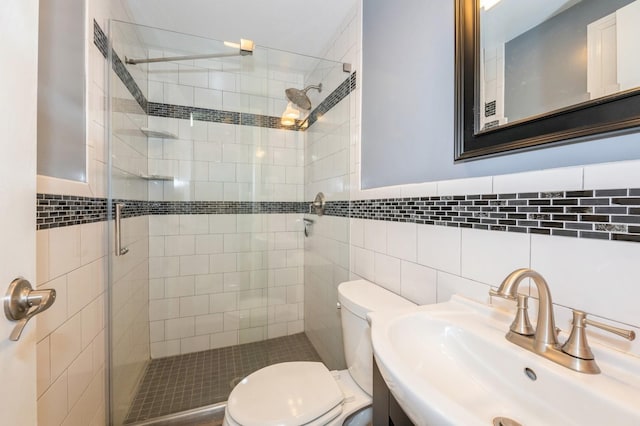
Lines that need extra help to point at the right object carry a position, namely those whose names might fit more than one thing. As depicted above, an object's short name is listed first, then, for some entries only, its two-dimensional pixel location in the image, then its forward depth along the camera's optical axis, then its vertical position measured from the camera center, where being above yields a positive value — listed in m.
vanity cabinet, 0.69 -0.56
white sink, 0.45 -0.34
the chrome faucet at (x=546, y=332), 0.53 -0.27
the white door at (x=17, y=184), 0.49 +0.06
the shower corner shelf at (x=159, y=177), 1.85 +0.25
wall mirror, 0.57 +0.38
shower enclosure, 1.76 +0.07
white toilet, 0.92 -0.72
